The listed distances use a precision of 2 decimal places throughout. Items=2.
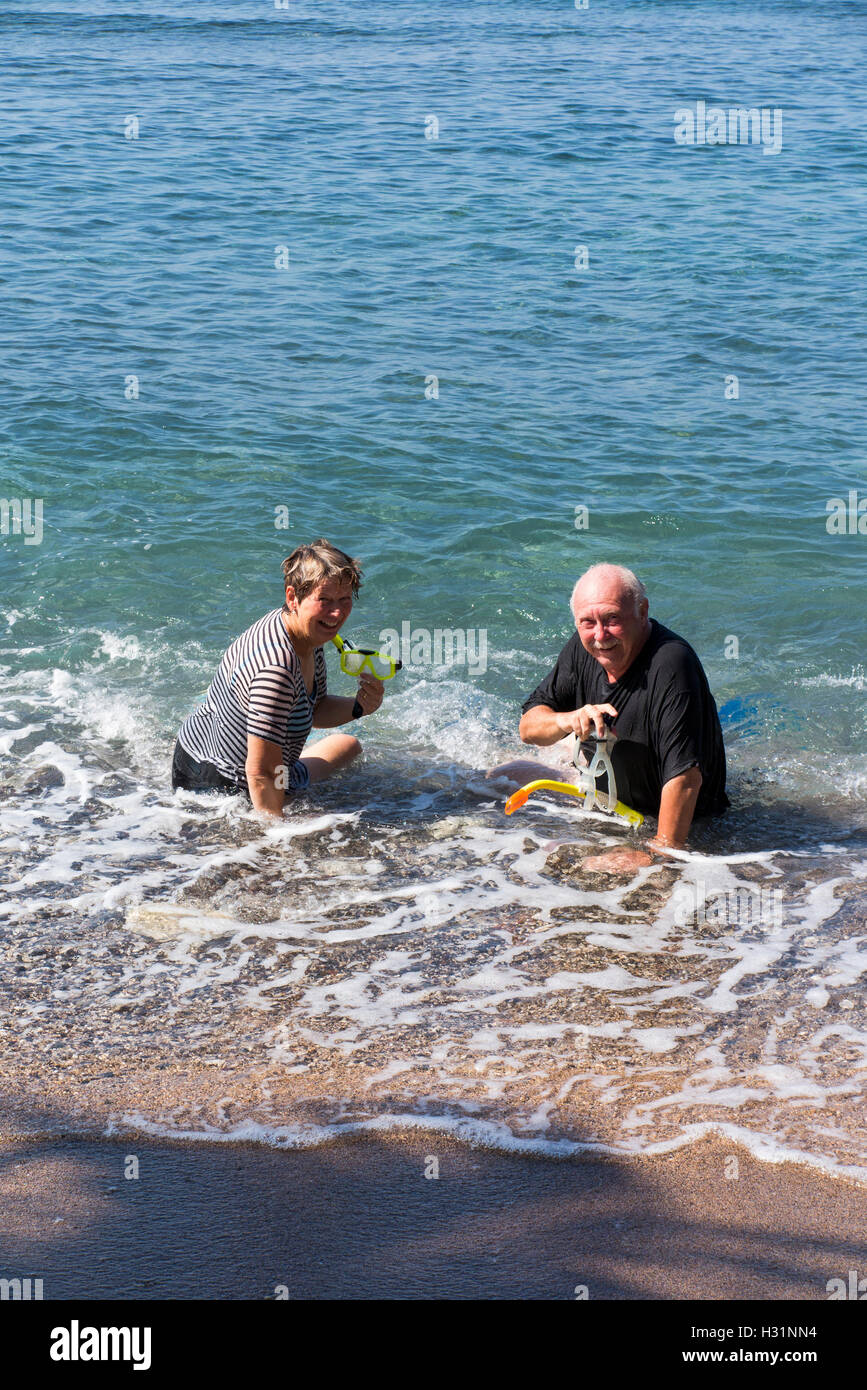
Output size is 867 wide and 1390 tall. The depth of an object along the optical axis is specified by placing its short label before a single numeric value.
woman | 11.41
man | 11.06
